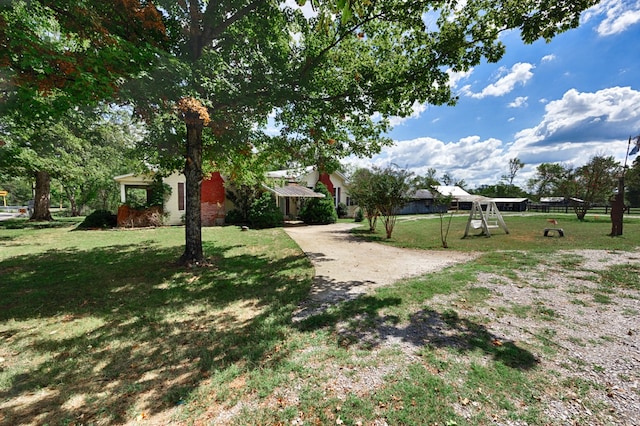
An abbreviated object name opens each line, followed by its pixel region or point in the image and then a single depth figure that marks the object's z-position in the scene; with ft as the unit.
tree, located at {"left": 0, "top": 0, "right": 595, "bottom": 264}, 17.85
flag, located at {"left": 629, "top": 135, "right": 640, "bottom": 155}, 58.18
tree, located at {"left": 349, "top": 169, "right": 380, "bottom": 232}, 45.44
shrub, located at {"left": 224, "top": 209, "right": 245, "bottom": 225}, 66.33
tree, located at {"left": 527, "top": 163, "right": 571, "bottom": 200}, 204.85
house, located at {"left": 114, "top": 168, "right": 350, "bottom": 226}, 56.24
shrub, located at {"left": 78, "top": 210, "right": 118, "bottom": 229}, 54.49
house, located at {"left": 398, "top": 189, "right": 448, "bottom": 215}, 131.03
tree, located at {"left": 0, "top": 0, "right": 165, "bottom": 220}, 12.18
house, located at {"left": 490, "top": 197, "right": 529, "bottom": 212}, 176.07
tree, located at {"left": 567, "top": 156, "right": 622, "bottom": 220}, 81.97
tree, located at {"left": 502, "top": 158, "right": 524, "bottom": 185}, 221.66
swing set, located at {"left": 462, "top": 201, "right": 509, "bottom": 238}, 48.44
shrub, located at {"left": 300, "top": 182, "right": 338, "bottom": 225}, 69.77
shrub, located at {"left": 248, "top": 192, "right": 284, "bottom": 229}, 58.59
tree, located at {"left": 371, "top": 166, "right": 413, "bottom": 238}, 42.86
